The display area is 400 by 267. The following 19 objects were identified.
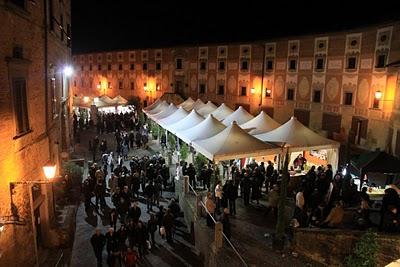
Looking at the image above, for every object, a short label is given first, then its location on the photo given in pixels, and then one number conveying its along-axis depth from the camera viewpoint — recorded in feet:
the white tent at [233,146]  45.85
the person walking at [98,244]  33.86
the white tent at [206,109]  82.56
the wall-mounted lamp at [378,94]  64.33
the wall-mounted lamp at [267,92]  97.40
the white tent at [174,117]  72.74
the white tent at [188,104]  95.90
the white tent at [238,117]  68.08
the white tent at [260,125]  59.57
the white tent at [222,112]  75.50
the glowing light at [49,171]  27.86
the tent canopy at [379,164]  45.85
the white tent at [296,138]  50.41
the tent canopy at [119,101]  114.52
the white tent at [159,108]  90.48
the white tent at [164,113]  81.93
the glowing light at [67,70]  58.96
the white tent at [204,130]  55.42
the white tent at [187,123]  64.23
